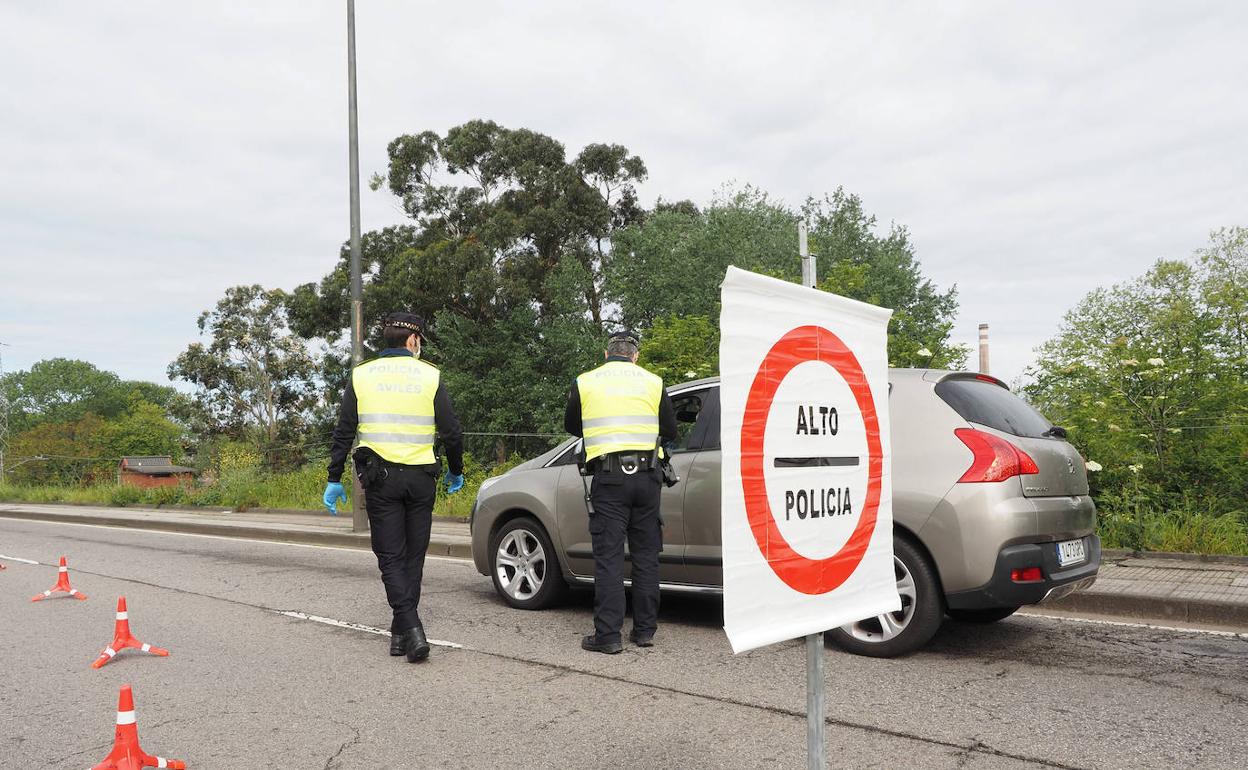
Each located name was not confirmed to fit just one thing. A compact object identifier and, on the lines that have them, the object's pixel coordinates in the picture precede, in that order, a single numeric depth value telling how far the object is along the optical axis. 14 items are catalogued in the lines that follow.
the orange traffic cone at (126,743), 3.52
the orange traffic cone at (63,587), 8.41
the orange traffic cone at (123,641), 5.71
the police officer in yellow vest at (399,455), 5.52
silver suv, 5.03
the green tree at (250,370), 52.84
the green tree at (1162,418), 9.03
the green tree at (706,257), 34.62
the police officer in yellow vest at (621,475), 5.64
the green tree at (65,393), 107.12
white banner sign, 2.13
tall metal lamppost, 13.89
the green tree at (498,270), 31.53
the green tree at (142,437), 88.94
